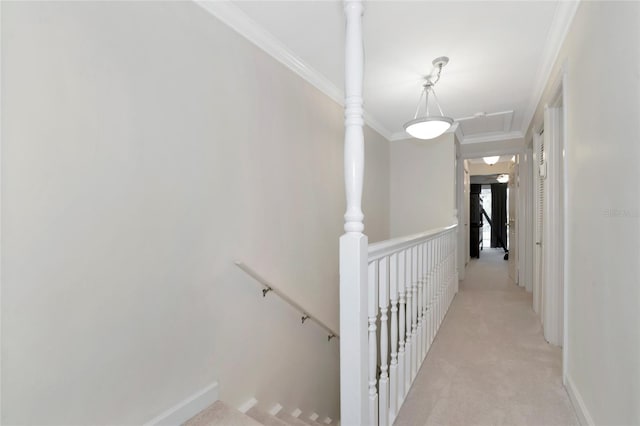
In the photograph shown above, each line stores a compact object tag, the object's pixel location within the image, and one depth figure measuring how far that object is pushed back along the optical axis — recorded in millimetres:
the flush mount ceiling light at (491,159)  5623
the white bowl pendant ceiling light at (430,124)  2791
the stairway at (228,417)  1622
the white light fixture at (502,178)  8339
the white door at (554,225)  2602
